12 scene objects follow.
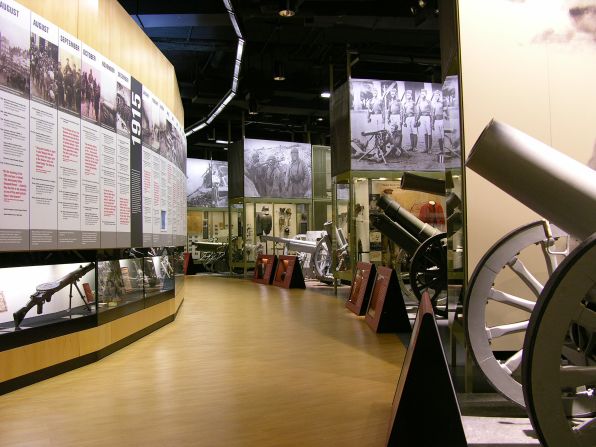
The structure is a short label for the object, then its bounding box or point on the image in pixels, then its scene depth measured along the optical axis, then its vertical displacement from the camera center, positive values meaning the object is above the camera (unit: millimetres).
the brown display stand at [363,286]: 8633 -834
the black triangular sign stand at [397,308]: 7168 -976
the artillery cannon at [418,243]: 7457 -132
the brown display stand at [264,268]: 15133 -910
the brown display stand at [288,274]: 13938 -989
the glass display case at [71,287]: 4504 -477
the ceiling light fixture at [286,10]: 9893 +4128
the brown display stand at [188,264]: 19858 -990
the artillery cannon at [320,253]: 12594 -445
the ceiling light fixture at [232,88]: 10444 +3970
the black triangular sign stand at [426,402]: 2602 -810
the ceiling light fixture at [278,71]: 13859 +4192
